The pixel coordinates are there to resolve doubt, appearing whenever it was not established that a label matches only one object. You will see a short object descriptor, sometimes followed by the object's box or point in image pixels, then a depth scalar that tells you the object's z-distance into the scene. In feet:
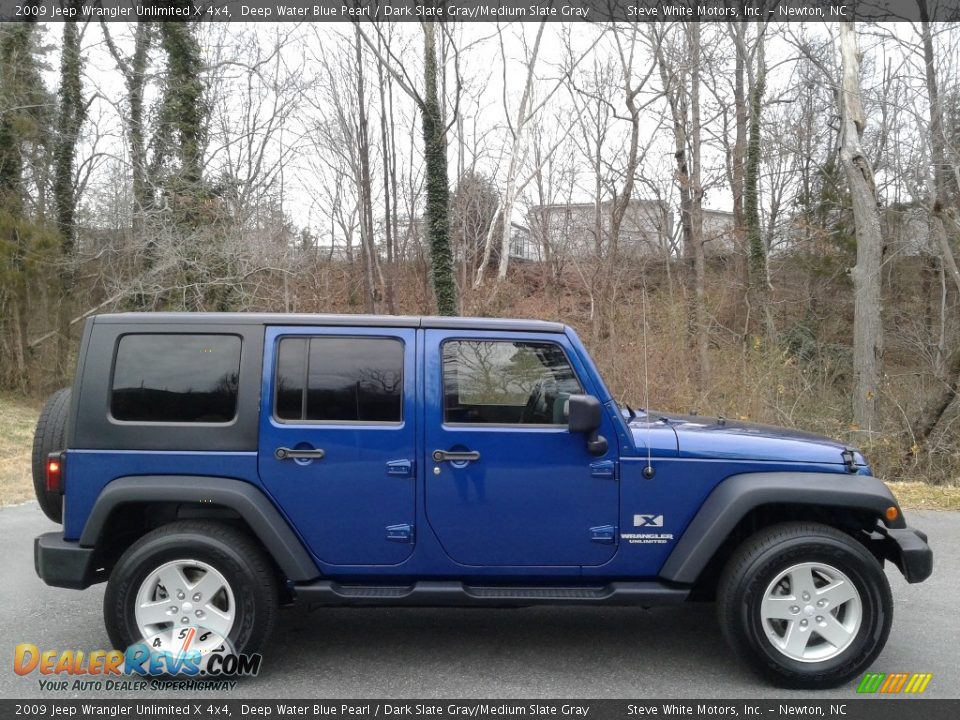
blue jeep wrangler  12.84
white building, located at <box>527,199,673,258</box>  82.53
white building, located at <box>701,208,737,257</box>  81.35
